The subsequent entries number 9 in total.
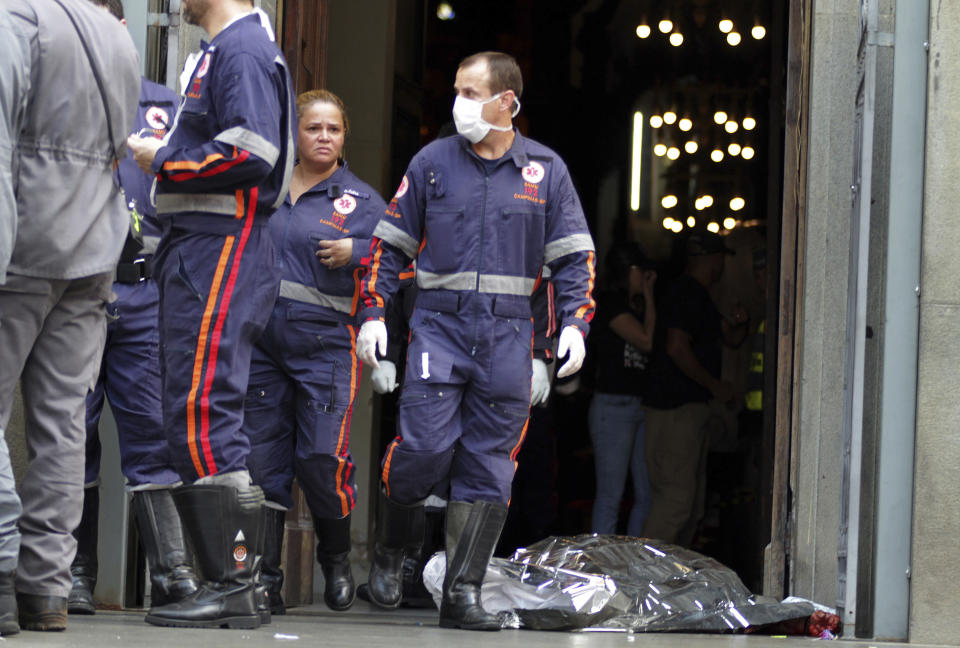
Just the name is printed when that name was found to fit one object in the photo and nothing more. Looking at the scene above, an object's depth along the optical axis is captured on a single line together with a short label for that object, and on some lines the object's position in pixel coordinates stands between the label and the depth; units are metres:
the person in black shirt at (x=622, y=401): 18.97
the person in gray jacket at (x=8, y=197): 8.38
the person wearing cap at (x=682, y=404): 19.17
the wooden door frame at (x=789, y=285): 13.82
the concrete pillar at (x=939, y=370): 11.57
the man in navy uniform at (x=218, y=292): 9.64
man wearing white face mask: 11.06
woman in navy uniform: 12.63
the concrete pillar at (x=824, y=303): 13.08
